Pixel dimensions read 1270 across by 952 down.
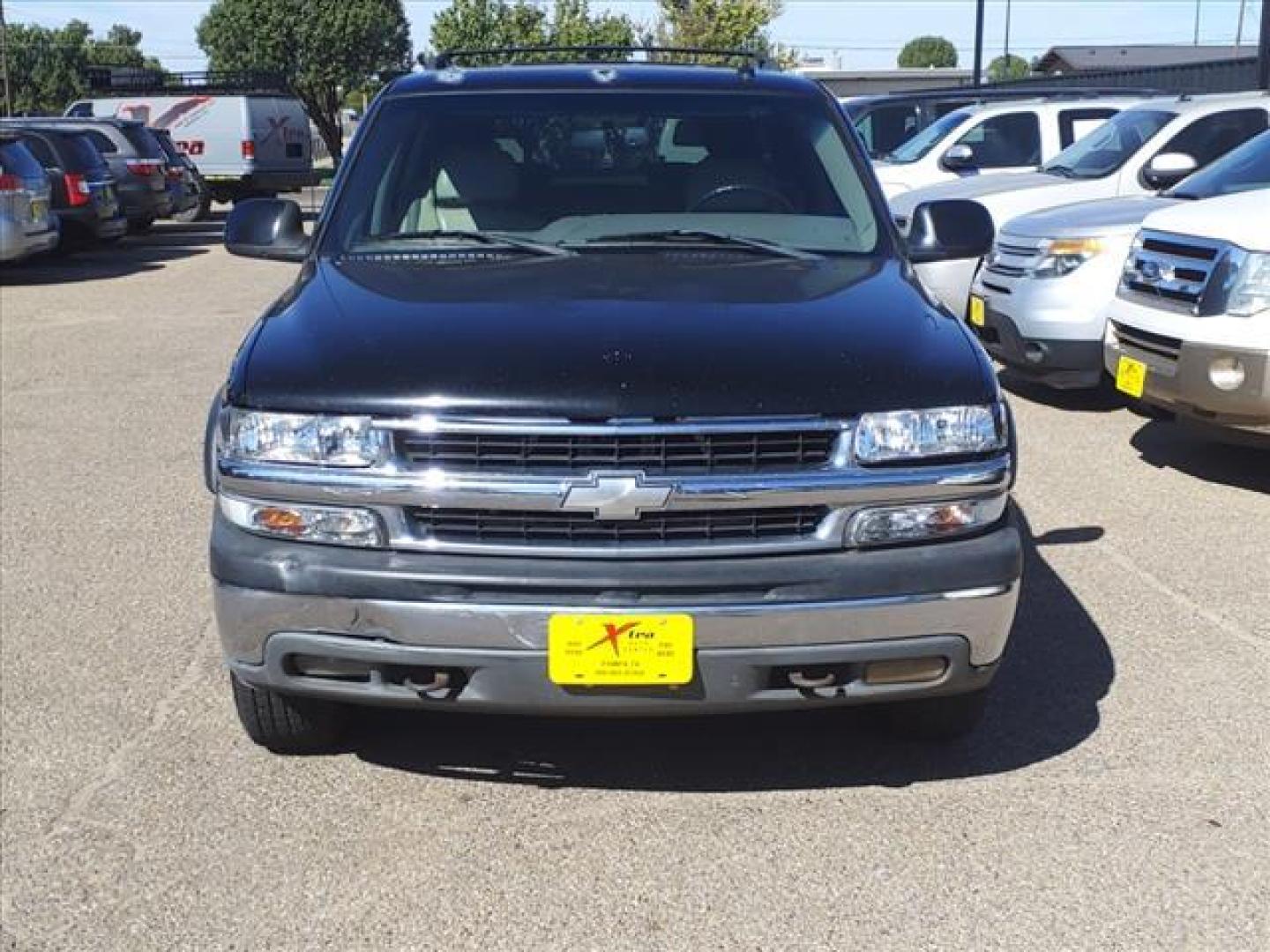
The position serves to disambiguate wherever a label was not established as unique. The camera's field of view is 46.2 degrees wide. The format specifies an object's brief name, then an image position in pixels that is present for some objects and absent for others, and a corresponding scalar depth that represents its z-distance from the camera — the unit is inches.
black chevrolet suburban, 131.0
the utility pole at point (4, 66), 1844.2
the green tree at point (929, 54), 5285.4
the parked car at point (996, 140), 531.8
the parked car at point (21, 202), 630.5
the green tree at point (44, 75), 2891.2
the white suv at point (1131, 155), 402.9
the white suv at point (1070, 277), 328.5
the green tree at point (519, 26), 1466.5
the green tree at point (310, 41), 2110.0
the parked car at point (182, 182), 922.1
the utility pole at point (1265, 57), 728.3
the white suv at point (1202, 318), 253.4
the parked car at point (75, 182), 727.1
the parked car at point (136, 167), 856.3
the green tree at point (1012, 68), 4065.0
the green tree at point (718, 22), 1278.3
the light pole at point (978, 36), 1347.2
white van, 1110.4
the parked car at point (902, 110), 703.0
